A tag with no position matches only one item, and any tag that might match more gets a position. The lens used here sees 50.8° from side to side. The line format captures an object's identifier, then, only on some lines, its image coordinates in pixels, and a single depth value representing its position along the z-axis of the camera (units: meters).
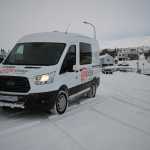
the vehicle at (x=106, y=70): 25.91
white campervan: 4.23
